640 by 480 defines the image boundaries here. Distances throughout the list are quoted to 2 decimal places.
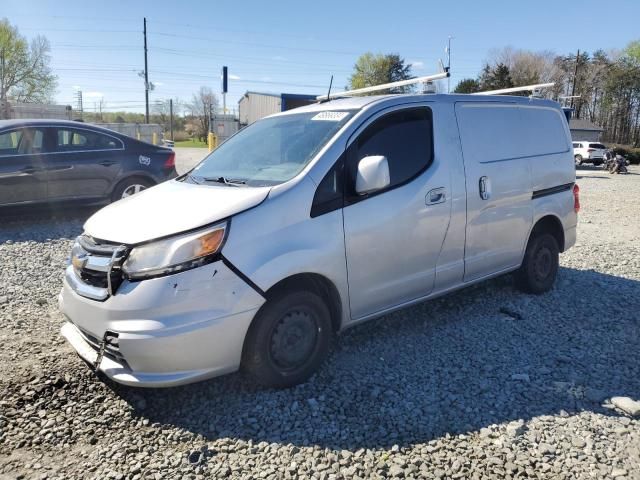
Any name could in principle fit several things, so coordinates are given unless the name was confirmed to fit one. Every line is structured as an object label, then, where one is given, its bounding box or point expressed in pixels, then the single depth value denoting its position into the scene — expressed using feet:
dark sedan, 24.64
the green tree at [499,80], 163.63
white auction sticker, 12.35
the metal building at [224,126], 119.85
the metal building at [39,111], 85.97
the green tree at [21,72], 170.50
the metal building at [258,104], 63.93
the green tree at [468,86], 167.14
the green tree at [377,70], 237.25
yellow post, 64.08
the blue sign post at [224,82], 57.21
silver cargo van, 9.50
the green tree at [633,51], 197.26
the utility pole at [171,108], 145.68
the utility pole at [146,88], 148.36
